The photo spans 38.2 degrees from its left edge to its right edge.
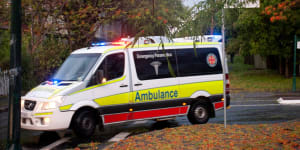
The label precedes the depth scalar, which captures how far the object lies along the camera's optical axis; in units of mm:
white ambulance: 9688
